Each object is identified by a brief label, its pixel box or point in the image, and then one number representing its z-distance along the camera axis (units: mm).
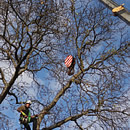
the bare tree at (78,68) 13531
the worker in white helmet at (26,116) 12406
